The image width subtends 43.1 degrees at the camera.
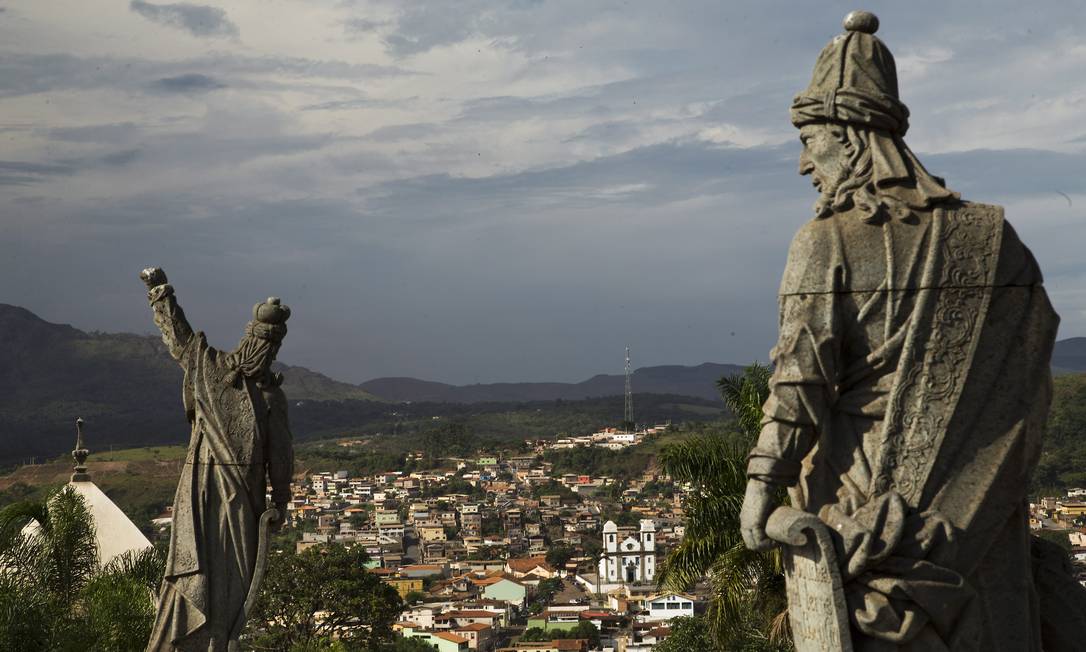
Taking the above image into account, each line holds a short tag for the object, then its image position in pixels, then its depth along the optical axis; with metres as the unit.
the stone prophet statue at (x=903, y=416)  4.00
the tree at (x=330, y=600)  28.03
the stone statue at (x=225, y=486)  6.31
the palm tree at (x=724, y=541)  13.12
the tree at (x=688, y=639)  20.84
